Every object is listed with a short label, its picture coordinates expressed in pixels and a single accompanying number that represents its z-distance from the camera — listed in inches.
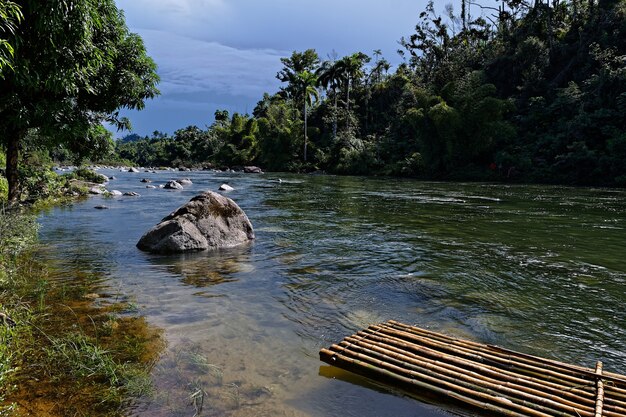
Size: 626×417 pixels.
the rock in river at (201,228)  417.7
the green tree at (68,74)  297.3
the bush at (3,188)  559.7
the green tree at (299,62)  3070.9
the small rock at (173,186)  1258.8
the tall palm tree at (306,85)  2610.7
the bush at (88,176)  1350.9
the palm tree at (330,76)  2581.2
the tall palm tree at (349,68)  2513.5
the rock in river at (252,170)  2551.9
